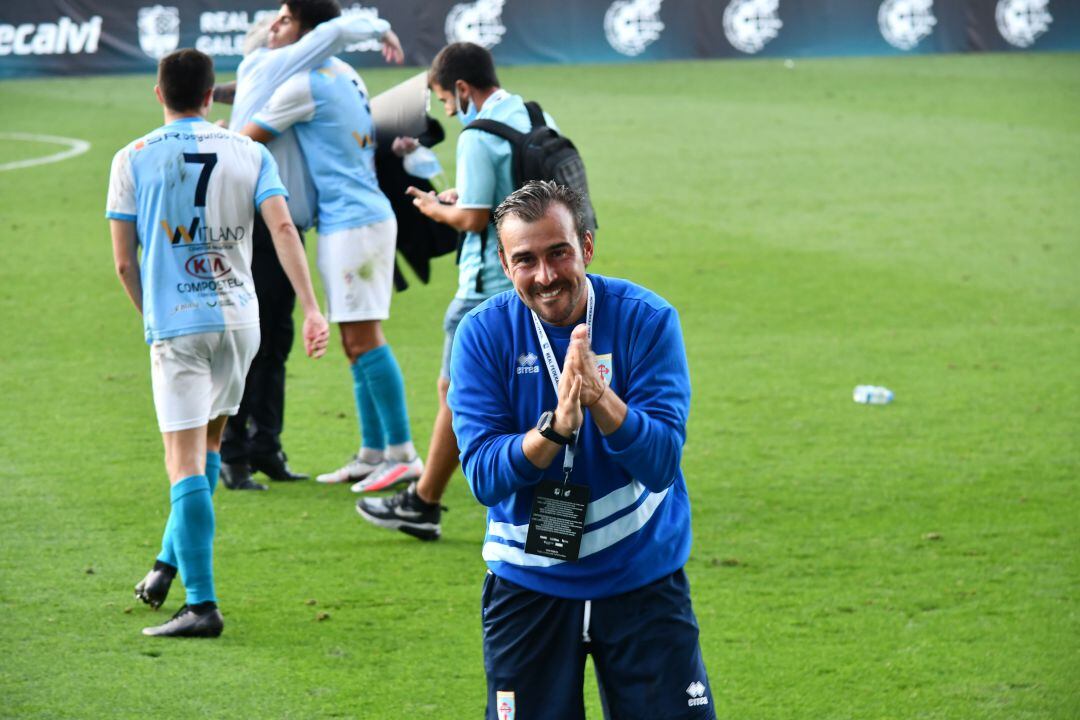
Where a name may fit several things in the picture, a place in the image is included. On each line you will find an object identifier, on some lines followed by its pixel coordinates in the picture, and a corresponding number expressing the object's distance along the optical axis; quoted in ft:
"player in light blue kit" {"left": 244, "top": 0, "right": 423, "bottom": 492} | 46.47
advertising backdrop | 170.30
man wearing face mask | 39.96
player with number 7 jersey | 34.73
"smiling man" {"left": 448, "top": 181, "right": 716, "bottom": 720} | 21.16
